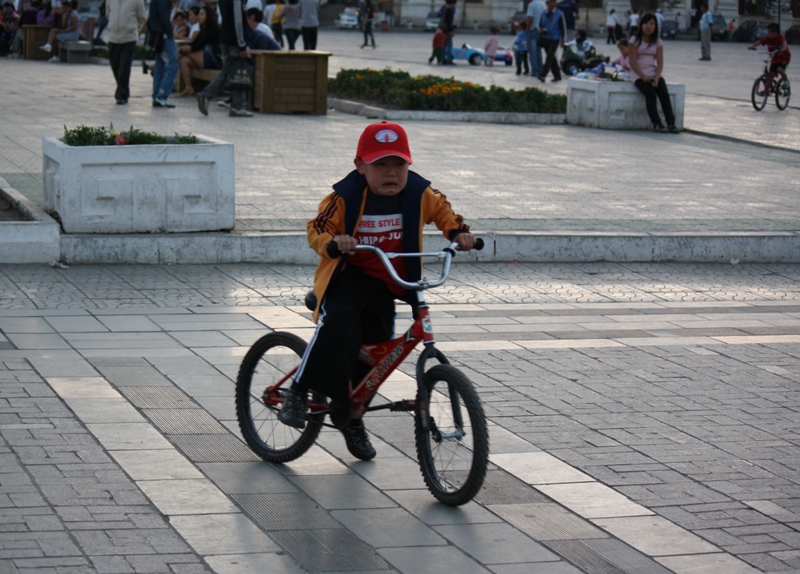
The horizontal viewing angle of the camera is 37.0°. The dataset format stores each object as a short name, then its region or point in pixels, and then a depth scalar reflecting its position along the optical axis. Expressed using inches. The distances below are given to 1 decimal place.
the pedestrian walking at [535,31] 1117.1
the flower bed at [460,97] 767.7
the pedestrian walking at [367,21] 1672.0
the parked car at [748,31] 2561.5
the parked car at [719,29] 2591.0
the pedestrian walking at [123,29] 695.1
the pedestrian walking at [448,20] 1316.4
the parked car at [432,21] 2508.9
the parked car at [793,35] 2529.5
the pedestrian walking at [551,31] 1087.0
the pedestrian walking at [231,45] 676.1
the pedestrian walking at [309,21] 1040.8
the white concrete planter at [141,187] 349.4
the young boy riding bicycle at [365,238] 179.5
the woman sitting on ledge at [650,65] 706.8
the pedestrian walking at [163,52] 693.3
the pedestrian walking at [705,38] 1668.3
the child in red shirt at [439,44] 1312.7
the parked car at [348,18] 2396.7
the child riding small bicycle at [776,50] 879.1
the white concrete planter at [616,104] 727.7
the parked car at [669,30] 2498.8
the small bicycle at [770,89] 880.3
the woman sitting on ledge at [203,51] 783.4
